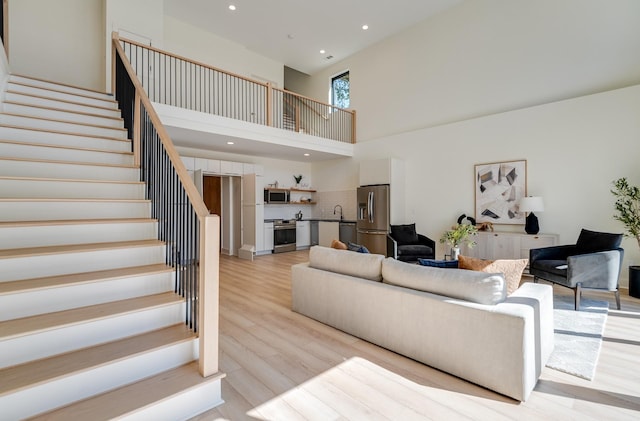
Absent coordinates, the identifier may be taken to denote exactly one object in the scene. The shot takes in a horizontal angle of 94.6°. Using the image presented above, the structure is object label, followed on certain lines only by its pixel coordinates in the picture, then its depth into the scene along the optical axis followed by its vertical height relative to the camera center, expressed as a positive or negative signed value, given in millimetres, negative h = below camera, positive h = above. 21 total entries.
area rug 2246 -1201
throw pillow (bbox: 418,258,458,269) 2573 -507
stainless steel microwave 7945 +304
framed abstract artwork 5223 +287
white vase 4017 -626
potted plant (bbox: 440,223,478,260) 4065 -412
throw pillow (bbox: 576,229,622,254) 3643 -459
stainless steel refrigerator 6633 -244
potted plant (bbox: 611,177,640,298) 3941 -87
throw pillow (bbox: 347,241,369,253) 3267 -473
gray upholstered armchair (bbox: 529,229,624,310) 3357 -737
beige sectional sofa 1895 -839
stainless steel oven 7852 -776
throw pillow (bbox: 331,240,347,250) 3482 -466
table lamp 4688 -47
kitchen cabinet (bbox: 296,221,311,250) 8438 -806
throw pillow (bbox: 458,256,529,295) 2283 -486
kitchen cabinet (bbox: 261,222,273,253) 7629 -801
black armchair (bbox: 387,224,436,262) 5262 -713
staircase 1529 -567
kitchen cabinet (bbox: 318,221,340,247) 8031 -693
